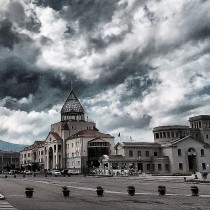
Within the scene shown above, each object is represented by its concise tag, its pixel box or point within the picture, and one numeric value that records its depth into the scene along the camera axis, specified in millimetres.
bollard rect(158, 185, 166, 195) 22777
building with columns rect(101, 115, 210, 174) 82586
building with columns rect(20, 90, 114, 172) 93525
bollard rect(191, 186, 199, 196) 22342
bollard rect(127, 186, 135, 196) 22538
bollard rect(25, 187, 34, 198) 20658
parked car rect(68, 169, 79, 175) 81456
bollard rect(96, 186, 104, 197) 22219
